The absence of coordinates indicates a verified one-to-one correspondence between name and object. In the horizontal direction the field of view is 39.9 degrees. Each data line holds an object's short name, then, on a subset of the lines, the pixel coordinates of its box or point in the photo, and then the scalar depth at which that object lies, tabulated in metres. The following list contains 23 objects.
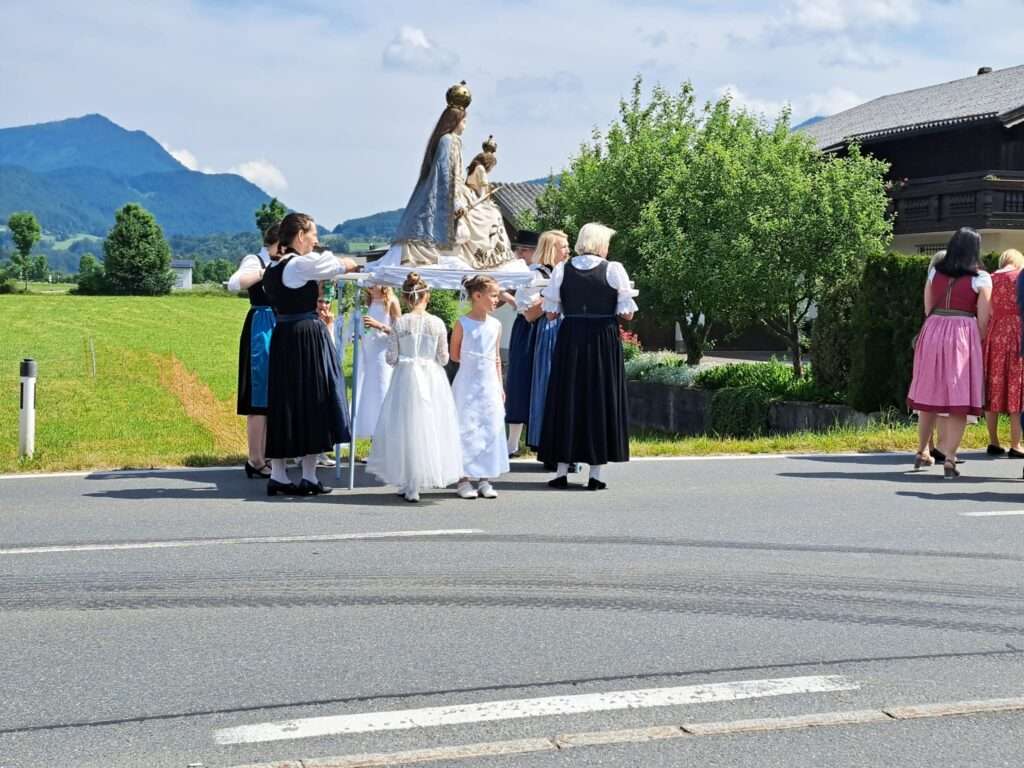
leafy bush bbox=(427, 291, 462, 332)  50.31
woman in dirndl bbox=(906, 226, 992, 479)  11.89
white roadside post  13.30
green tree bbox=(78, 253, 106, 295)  113.00
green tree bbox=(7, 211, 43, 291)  167.12
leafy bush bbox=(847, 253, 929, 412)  18.98
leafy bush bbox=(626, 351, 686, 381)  31.03
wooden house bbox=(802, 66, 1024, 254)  39.41
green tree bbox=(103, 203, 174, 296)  115.69
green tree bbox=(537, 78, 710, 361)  33.94
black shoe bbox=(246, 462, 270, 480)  11.59
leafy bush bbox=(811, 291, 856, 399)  21.91
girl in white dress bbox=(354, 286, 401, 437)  12.98
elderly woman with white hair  10.93
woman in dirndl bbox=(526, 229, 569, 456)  12.09
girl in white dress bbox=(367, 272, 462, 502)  10.00
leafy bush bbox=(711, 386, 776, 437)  24.59
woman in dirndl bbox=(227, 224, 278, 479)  11.54
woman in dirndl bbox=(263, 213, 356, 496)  10.27
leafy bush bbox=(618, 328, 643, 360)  33.44
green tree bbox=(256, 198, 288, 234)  167.50
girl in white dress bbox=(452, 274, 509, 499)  10.36
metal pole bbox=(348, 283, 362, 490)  10.90
